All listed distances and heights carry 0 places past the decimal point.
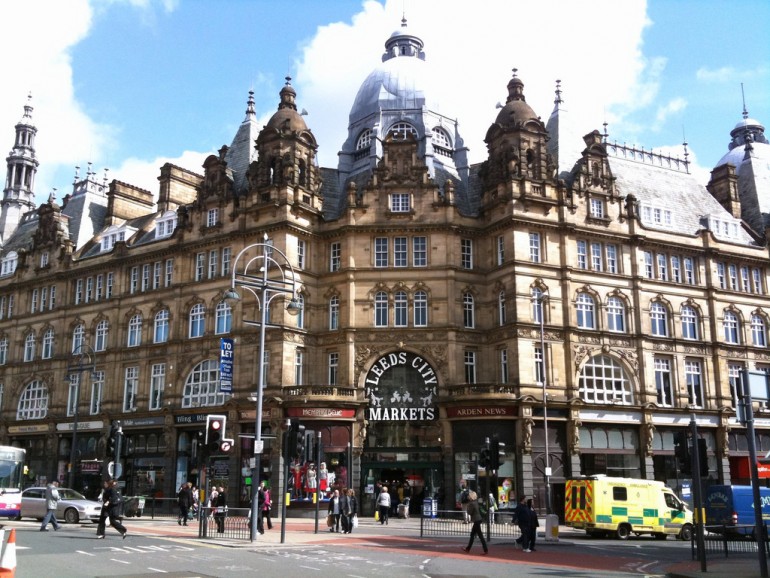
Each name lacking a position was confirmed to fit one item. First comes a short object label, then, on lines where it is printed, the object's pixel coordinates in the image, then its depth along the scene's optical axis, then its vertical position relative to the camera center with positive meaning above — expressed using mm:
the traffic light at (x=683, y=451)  22078 +520
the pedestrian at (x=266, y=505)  34044 -1419
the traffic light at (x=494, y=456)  30703 +546
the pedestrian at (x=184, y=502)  36688 -1370
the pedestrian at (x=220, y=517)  30062 -1687
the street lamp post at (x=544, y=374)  41534 +5197
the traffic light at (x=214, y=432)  26688 +1269
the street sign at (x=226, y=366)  43312 +5600
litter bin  39616 -1732
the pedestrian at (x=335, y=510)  33188 -1612
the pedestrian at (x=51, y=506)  29953 -1274
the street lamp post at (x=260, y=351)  27594 +4267
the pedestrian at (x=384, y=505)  38188 -1573
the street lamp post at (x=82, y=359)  56250 +7838
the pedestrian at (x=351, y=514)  32500 -1719
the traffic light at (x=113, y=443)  30856 +1076
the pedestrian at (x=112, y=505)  27438 -1116
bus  35719 -366
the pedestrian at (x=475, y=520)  24991 -1527
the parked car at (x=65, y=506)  36062 -1543
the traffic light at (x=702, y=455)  21922 +407
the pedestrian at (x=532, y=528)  26344 -1819
